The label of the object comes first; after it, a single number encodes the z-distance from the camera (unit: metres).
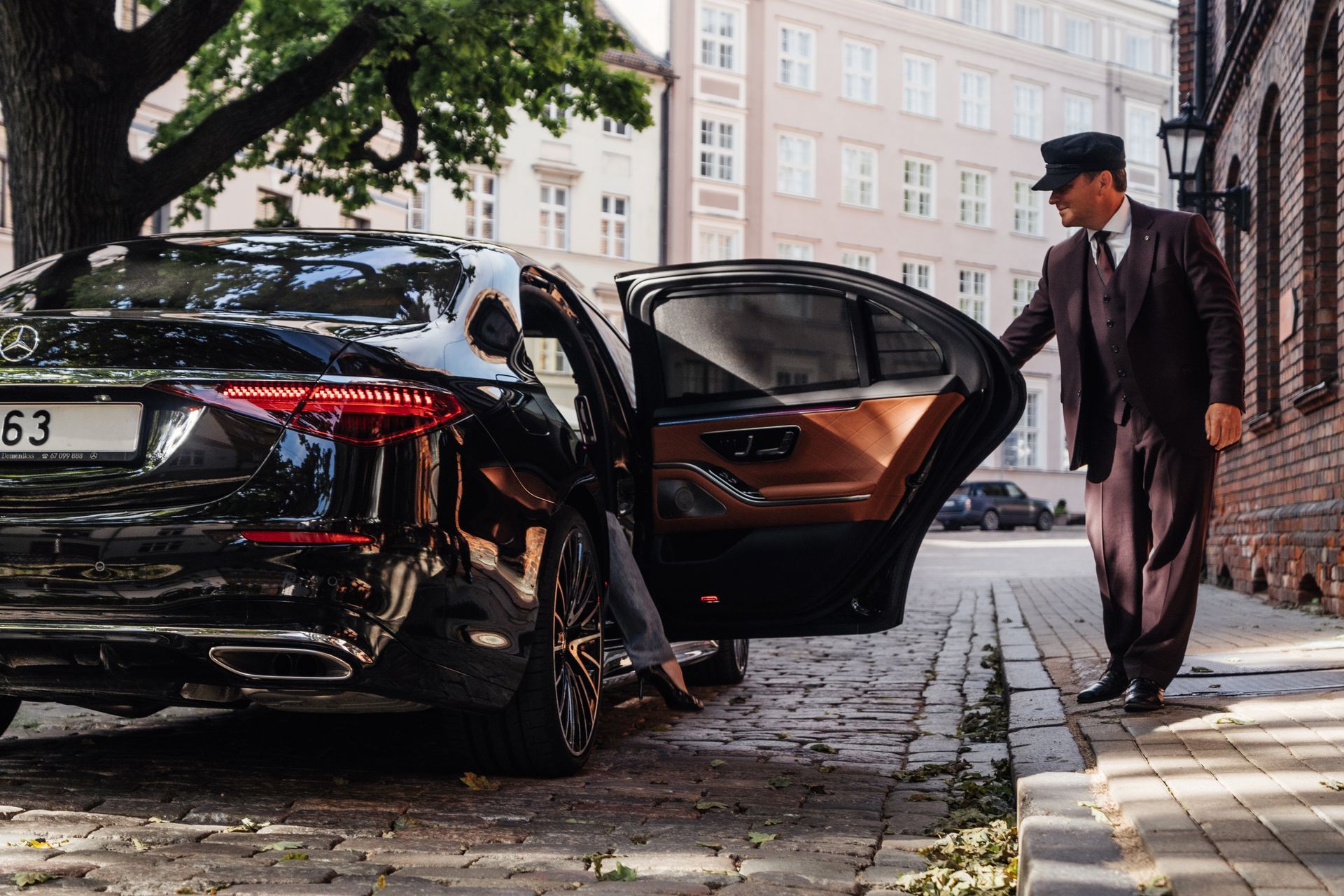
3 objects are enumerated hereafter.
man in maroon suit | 5.47
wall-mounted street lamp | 14.84
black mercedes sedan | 4.13
